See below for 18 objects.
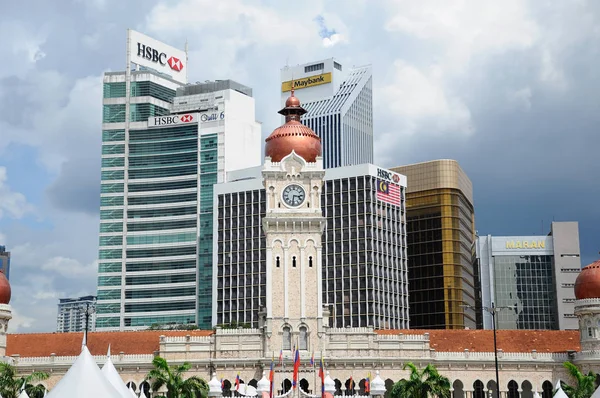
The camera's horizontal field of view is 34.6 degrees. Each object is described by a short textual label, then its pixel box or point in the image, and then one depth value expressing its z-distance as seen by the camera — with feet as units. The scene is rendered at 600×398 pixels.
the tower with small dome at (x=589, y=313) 306.35
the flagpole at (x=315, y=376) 303.03
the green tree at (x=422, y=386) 264.31
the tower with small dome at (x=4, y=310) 314.35
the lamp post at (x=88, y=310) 248.24
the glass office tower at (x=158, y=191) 550.36
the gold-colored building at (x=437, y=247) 550.36
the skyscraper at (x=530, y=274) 595.88
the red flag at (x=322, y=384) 248.32
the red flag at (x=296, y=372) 259.08
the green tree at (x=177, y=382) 268.78
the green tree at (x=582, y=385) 280.51
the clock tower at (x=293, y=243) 308.40
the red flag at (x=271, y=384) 255.35
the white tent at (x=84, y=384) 136.15
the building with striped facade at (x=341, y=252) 496.23
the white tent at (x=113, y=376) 164.14
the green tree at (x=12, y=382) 275.18
